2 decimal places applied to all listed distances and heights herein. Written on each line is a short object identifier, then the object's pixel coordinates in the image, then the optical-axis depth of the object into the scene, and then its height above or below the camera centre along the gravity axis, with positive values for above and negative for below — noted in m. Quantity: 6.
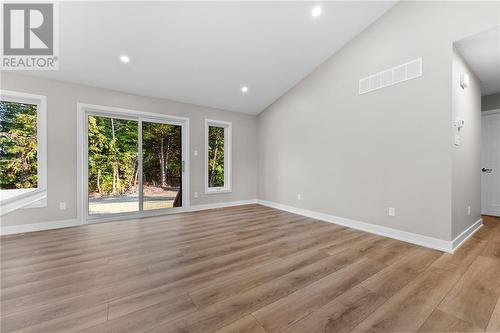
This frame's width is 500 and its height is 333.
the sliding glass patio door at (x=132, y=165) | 3.80 +0.03
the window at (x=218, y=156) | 5.11 +0.26
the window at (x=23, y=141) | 3.11 +0.41
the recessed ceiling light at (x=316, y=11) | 2.87 +2.23
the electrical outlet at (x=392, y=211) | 2.89 -0.66
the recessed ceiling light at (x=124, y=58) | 3.12 +1.70
